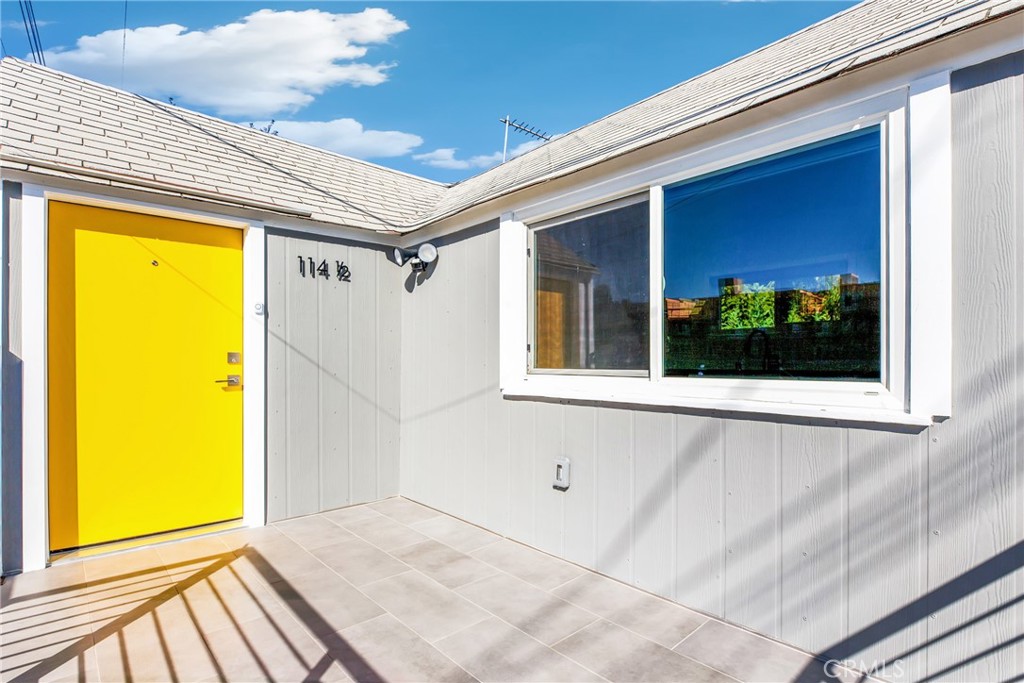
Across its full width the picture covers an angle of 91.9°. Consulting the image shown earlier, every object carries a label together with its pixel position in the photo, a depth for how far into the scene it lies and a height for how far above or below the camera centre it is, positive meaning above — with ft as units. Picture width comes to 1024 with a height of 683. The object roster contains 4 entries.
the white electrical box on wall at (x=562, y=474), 10.17 -2.79
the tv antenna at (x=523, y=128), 26.87 +11.91
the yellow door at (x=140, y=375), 10.24 -0.79
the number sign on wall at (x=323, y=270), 13.43 +1.93
